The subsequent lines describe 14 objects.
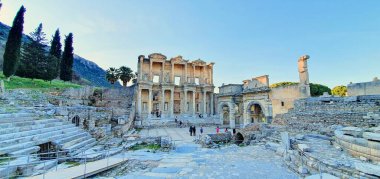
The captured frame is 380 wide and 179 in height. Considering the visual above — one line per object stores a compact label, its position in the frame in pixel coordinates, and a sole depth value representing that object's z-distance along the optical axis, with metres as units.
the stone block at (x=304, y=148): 7.41
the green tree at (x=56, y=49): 33.14
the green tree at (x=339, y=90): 23.46
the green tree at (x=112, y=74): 39.00
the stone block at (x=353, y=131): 7.56
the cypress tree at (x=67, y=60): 35.16
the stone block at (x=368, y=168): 4.66
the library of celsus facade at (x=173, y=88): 33.25
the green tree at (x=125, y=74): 38.83
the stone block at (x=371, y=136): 5.96
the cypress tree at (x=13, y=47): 24.31
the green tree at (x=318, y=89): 25.95
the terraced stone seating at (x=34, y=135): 7.57
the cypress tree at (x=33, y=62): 29.02
